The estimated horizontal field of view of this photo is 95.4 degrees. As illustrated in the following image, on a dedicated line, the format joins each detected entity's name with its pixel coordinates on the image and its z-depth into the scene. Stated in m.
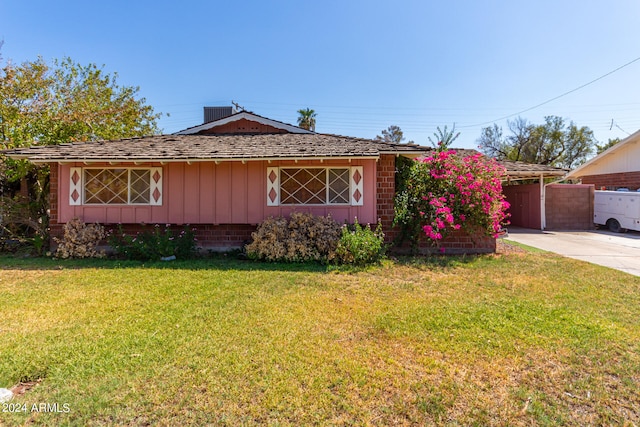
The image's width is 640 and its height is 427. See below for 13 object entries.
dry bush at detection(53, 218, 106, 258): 7.29
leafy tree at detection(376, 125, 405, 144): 40.59
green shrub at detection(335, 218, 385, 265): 6.60
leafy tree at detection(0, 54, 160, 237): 8.88
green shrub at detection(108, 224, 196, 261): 7.11
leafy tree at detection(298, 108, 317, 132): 24.59
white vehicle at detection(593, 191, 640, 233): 11.55
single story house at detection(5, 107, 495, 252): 7.67
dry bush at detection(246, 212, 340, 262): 6.95
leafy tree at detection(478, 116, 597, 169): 28.77
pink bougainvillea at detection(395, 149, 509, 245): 7.35
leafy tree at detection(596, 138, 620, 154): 31.18
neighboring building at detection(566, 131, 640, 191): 13.69
